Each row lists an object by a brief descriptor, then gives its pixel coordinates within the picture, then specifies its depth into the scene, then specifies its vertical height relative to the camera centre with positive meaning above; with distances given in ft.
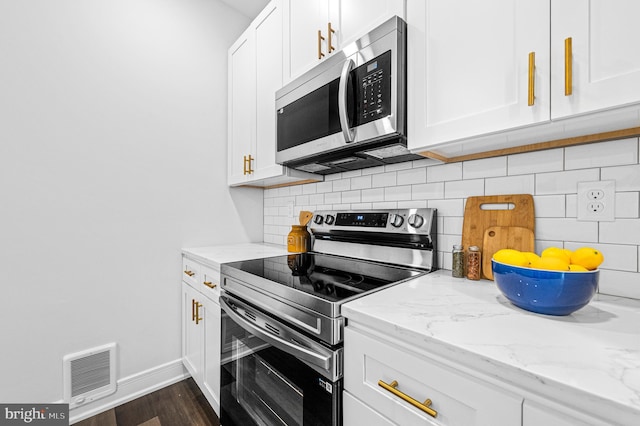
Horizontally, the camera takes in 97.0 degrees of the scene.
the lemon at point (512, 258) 2.60 -0.43
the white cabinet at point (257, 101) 5.79 +2.51
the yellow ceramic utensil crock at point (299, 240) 6.10 -0.63
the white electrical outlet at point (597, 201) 2.99 +0.12
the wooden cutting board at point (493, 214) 3.51 -0.04
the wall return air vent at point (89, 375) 5.32 -3.21
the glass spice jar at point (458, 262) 3.79 -0.68
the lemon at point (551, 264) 2.34 -0.44
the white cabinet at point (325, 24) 3.90 +2.87
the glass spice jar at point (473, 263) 3.64 -0.66
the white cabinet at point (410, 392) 1.82 -1.34
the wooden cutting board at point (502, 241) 3.44 -0.37
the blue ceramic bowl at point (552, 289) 2.24 -0.63
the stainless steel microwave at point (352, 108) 3.60 +1.54
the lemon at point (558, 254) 2.59 -0.40
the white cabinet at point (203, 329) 5.02 -2.37
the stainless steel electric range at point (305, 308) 2.84 -1.16
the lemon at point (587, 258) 2.45 -0.41
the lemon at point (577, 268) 2.37 -0.48
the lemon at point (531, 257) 2.58 -0.42
